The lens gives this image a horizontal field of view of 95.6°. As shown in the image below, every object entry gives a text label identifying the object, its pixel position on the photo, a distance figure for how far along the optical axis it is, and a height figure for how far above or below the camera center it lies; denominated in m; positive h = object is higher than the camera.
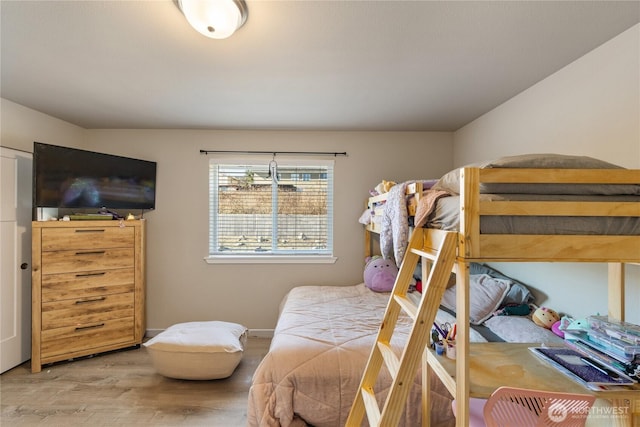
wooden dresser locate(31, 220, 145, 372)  2.48 -0.67
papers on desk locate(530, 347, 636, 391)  1.00 -0.57
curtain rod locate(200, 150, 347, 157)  3.26 +0.71
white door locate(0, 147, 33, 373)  2.42 -0.37
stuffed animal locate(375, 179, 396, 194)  2.36 +0.25
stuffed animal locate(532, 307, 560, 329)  1.75 -0.62
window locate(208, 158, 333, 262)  3.32 +0.07
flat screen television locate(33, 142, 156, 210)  2.45 +0.33
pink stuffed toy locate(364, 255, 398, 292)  2.88 -0.59
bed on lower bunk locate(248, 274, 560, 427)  1.58 -0.88
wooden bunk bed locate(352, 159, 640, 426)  0.96 -0.04
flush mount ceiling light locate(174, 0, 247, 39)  1.25 +0.89
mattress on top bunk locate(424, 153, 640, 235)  0.98 +0.07
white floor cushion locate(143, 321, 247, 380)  2.24 -1.09
